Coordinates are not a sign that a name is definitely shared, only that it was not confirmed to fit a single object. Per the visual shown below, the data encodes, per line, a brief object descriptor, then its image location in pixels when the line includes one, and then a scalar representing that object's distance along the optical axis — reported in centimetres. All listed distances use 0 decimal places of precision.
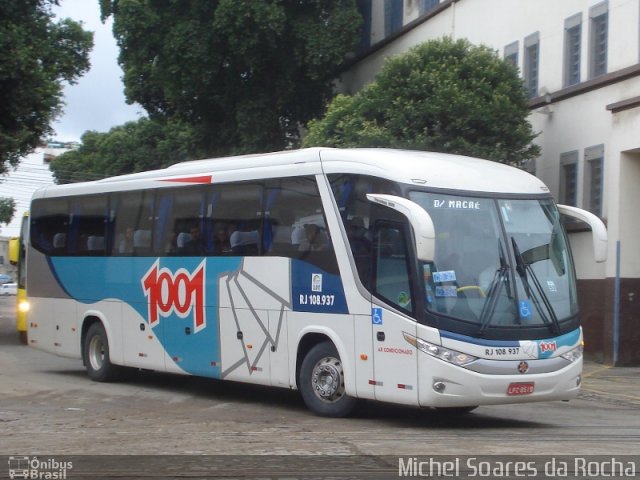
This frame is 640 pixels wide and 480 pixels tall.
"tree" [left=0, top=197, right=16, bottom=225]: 7394
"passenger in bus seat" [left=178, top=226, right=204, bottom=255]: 1515
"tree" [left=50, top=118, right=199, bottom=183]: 4444
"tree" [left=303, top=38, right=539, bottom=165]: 2166
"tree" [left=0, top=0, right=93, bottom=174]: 2591
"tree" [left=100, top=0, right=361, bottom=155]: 2944
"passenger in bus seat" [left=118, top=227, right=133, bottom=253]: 1673
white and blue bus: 1150
